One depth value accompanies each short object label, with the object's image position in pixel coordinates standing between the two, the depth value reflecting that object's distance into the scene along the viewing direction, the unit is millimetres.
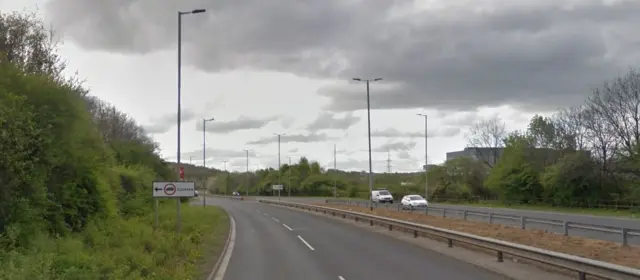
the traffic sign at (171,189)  25609
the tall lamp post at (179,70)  26470
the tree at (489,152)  95469
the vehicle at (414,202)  57906
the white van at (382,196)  77250
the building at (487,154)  96000
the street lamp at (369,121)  49881
